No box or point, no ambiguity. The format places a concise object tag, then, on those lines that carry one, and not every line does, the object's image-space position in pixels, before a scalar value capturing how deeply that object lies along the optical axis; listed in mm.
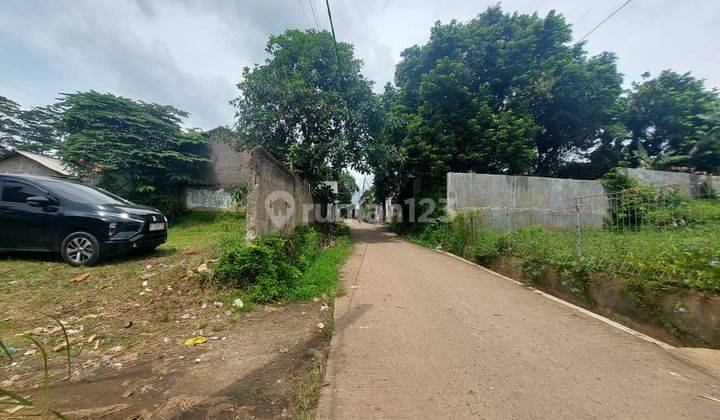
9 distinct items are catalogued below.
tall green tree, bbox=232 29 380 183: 12133
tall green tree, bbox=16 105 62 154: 24516
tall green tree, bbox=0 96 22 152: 23453
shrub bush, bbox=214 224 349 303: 4359
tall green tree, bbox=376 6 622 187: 12938
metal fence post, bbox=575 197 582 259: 4789
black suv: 4695
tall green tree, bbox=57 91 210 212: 13969
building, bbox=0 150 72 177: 15750
